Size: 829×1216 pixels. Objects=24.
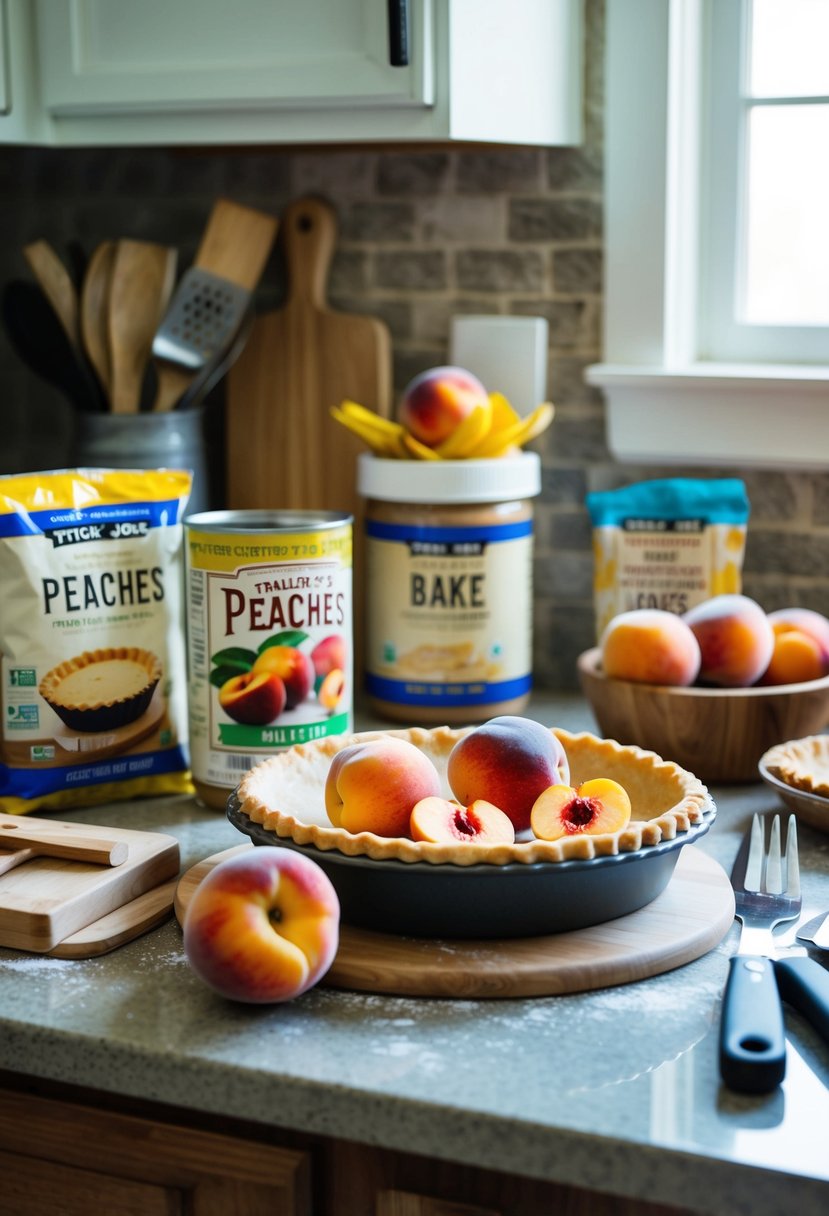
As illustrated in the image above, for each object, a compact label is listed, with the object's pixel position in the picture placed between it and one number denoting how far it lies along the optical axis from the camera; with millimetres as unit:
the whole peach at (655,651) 1230
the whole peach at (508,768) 938
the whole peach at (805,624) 1289
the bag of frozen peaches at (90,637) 1152
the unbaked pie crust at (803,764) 1095
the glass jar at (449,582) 1390
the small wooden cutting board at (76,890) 917
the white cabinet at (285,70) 1240
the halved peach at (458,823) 891
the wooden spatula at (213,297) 1468
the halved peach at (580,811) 904
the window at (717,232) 1423
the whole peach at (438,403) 1387
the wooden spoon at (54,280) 1466
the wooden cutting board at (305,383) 1588
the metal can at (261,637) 1138
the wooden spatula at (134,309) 1474
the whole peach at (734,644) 1235
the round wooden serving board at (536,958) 843
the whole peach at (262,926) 785
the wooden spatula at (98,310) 1479
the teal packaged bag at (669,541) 1406
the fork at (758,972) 729
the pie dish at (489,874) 852
